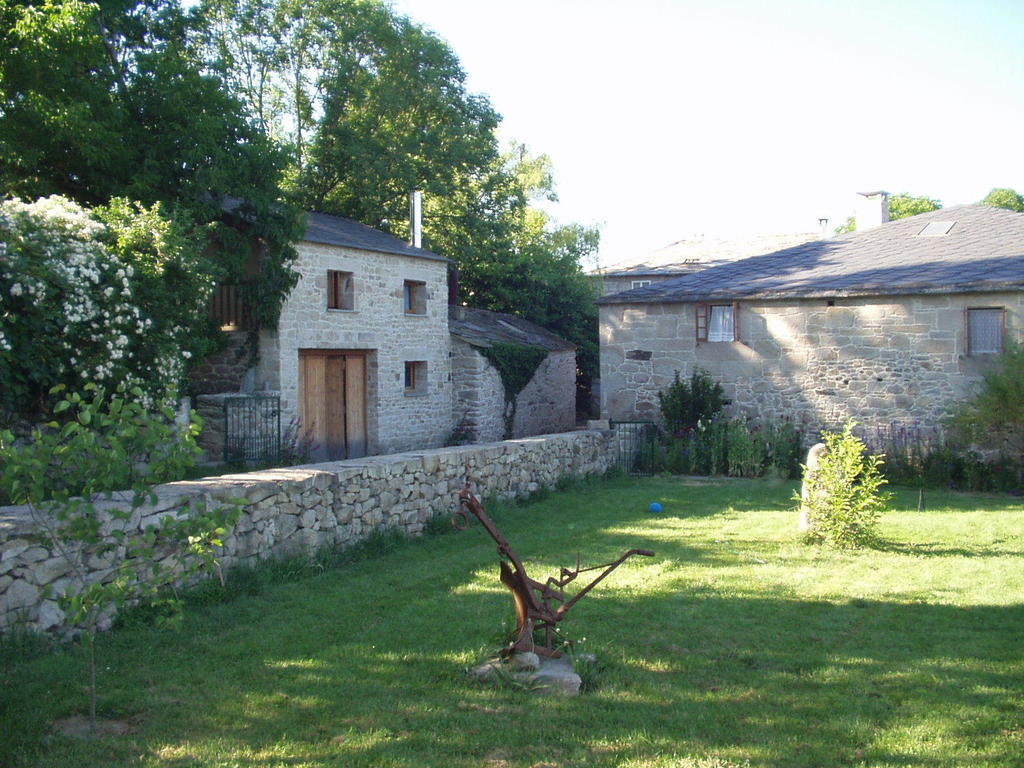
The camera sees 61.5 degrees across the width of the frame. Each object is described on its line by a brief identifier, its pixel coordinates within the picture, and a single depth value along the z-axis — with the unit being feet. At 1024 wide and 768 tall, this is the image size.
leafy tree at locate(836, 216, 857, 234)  149.84
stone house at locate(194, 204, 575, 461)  50.11
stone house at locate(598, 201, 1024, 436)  48.39
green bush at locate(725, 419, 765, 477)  47.78
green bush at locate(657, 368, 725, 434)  53.06
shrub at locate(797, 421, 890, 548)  27.50
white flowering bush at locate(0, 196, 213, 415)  32.89
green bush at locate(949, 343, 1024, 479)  42.22
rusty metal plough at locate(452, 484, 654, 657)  16.30
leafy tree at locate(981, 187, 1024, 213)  147.13
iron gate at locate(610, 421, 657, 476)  50.19
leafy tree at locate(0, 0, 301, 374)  40.27
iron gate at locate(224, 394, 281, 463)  46.19
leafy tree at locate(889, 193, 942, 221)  143.84
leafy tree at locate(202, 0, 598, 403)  80.89
